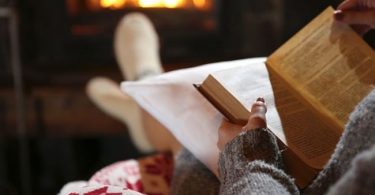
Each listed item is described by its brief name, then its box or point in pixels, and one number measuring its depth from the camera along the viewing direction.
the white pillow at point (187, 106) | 0.80
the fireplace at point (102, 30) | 1.72
